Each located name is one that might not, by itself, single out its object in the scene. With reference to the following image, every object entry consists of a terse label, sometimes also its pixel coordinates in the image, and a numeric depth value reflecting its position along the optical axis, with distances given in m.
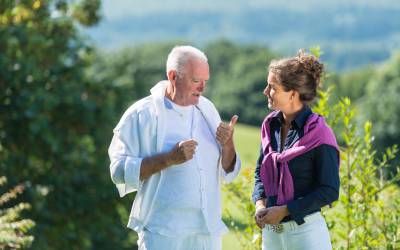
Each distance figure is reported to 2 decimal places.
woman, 6.89
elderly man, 7.31
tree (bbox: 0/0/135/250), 23.31
